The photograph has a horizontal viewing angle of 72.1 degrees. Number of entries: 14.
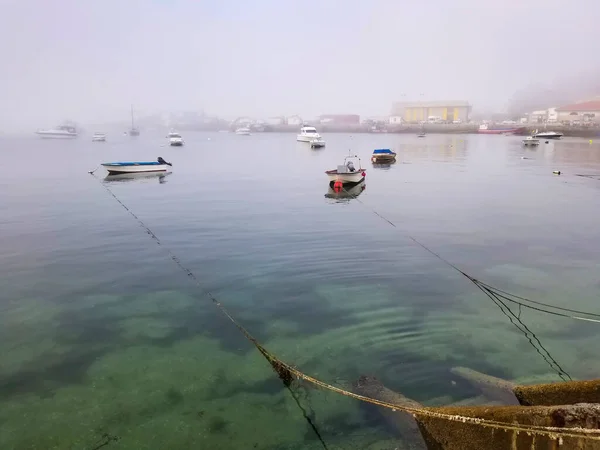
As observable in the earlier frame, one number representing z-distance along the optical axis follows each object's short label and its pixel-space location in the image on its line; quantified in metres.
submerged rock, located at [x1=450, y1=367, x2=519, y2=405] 9.10
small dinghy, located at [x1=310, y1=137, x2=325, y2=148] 111.06
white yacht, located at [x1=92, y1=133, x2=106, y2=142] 147.25
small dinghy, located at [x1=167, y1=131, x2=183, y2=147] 124.88
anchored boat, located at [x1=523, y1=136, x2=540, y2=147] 107.28
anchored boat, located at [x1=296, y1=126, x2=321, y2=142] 124.54
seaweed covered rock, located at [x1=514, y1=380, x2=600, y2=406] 6.83
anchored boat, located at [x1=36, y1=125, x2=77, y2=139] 181.88
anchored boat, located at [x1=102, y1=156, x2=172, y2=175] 51.17
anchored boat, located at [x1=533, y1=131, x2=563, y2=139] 132.75
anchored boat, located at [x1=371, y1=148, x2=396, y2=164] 69.50
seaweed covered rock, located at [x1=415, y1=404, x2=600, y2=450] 5.46
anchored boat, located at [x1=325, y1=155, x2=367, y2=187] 39.78
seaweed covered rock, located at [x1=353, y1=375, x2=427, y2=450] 8.09
